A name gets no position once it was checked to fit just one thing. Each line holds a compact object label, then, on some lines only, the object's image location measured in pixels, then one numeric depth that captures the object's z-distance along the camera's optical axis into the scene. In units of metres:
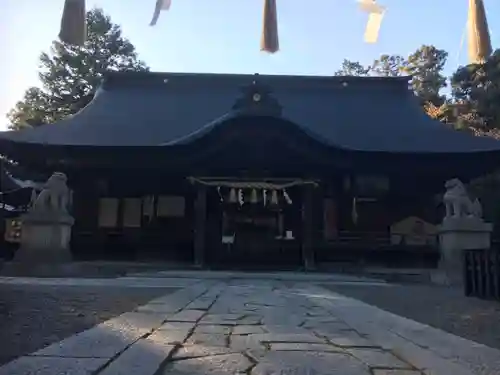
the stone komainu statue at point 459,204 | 12.16
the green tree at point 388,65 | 41.88
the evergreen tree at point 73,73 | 32.09
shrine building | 14.16
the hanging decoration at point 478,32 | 4.39
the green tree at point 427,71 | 36.68
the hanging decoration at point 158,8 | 4.36
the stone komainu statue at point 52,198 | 12.31
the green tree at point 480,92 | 23.17
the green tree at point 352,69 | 44.15
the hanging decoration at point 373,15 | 4.32
